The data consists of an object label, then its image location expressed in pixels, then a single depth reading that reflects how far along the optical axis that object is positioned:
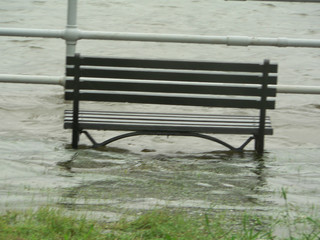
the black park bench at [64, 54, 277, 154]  14.12
